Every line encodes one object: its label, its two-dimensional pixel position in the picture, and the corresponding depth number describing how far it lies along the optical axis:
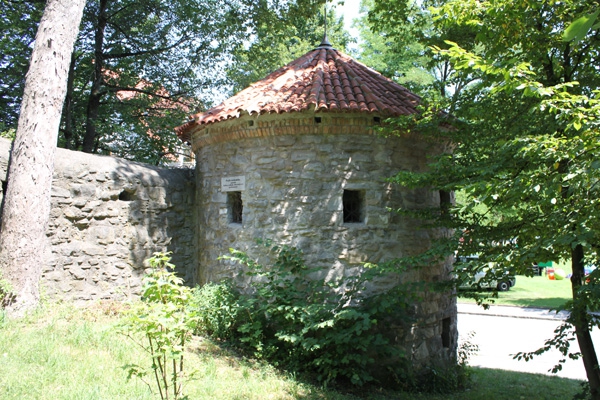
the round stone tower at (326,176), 6.65
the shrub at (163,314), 3.15
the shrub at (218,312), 6.56
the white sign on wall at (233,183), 7.16
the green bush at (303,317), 5.89
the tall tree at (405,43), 7.62
